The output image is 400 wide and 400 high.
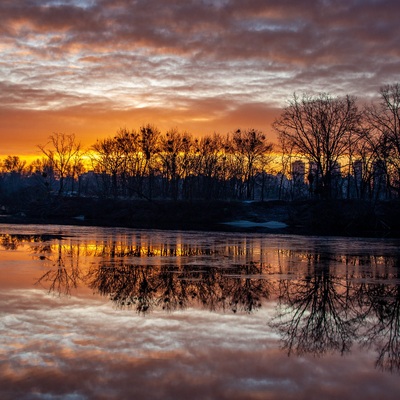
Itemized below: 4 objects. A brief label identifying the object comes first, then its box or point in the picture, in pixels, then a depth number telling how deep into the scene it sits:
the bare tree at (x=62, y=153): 98.19
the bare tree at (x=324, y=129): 61.69
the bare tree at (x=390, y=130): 55.53
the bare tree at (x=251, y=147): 87.32
